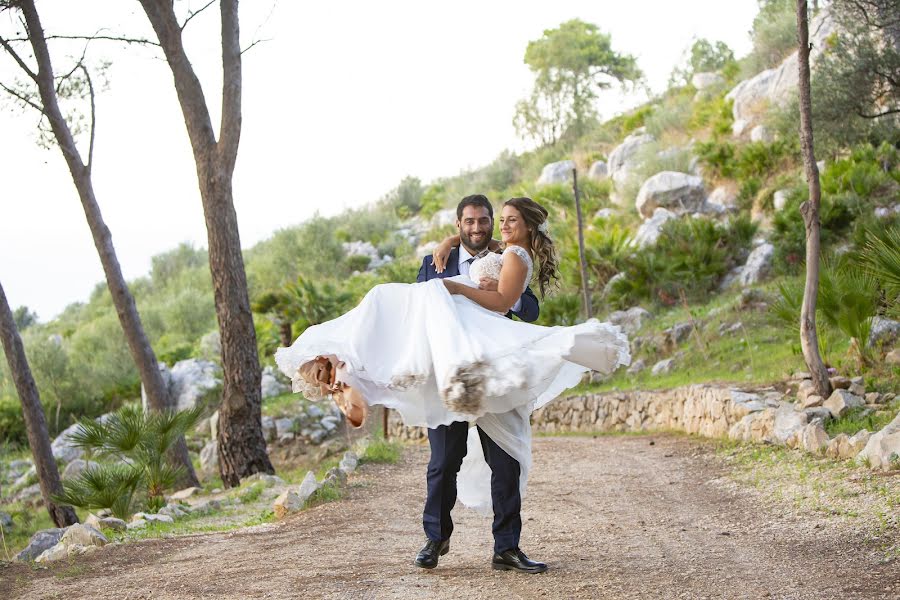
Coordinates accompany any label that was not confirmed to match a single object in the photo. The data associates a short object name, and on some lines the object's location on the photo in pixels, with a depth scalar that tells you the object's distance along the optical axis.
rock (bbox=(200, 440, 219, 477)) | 18.70
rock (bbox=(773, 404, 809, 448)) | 9.00
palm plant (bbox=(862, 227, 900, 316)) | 8.29
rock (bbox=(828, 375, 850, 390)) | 9.55
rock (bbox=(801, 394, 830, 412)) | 9.46
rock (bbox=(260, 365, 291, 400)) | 23.17
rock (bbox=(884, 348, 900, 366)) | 9.91
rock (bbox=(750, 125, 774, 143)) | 27.34
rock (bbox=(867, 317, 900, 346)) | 10.55
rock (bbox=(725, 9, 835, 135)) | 28.95
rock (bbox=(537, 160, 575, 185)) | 40.34
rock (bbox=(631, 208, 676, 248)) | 22.89
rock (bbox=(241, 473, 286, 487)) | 11.04
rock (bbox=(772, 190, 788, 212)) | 21.97
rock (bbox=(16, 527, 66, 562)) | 8.29
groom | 4.80
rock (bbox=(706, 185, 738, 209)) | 25.74
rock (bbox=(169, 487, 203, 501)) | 12.16
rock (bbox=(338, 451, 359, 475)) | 10.34
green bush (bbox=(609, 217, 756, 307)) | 19.44
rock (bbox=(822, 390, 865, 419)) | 8.93
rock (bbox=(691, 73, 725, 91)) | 40.12
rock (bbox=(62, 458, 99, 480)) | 18.80
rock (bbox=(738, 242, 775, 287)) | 18.09
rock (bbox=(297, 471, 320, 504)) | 8.36
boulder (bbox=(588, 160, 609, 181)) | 38.75
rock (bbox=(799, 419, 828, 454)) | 8.37
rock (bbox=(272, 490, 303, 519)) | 8.14
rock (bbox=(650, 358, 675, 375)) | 15.50
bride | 4.37
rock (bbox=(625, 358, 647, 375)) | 16.38
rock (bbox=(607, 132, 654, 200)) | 36.56
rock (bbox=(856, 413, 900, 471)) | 6.93
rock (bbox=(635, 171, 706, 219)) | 27.41
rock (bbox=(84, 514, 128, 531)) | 8.38
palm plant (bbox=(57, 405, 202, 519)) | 9.41
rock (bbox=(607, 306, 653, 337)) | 18.44
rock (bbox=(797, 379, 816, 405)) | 9.73
